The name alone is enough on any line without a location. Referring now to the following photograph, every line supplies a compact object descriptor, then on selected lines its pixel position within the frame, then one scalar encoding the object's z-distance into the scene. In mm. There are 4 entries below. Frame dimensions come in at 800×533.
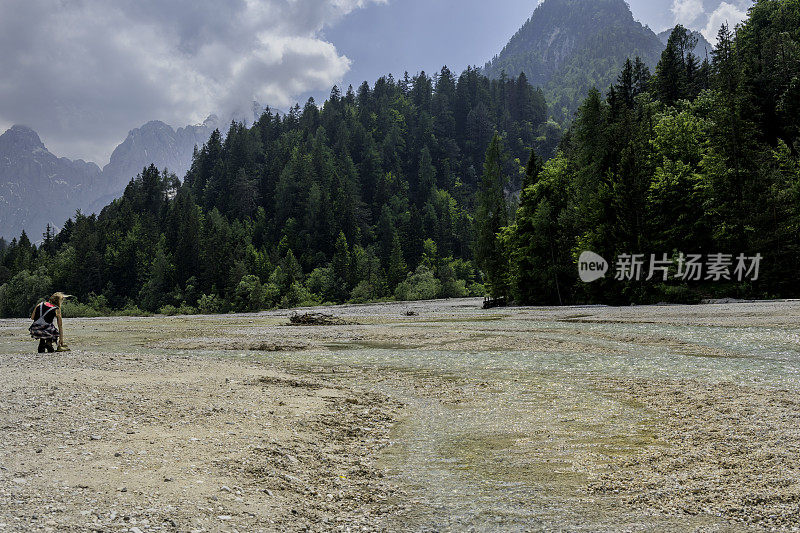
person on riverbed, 22422
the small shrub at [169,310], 111000
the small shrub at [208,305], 111125
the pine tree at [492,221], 73312
